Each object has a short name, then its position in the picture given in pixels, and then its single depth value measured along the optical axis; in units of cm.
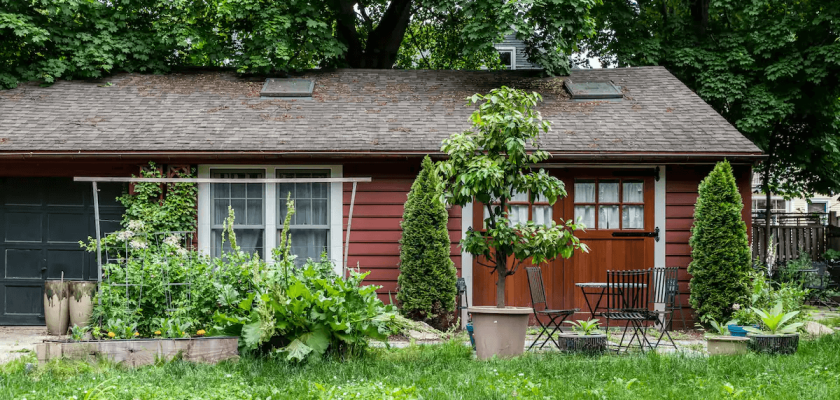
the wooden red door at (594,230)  968
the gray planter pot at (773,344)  665
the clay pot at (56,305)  802
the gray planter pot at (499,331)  649
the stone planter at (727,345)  663
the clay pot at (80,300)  797
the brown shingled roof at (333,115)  950
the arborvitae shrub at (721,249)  893
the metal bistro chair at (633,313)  693
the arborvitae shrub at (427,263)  881
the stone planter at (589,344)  660
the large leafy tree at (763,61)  1326
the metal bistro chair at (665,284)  754
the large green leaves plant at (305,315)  598
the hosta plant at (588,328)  680
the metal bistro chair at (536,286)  757
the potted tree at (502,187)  643
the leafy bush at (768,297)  852
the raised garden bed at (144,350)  614
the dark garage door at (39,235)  962
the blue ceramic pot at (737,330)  712
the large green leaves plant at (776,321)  682
